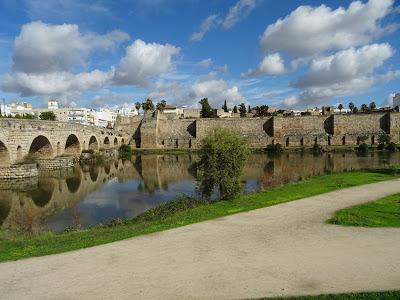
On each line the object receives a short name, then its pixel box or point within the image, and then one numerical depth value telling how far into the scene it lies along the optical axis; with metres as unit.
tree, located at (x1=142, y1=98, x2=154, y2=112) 76.62
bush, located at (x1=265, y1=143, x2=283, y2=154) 50.41
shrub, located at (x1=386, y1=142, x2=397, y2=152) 47.56
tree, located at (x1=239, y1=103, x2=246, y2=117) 83.48
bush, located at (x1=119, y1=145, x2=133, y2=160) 50.32
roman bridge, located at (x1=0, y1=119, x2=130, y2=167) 27.41
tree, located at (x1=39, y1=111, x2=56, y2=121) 78.54
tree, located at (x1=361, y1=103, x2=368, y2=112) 89.80
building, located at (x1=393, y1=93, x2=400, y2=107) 95.85
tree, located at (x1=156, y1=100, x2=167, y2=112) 78.13
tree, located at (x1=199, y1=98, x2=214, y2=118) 78.81
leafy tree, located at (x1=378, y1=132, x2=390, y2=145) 50.82
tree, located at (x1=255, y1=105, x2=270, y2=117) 81.65
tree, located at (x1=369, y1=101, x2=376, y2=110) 89.62
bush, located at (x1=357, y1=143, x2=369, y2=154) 47.91
